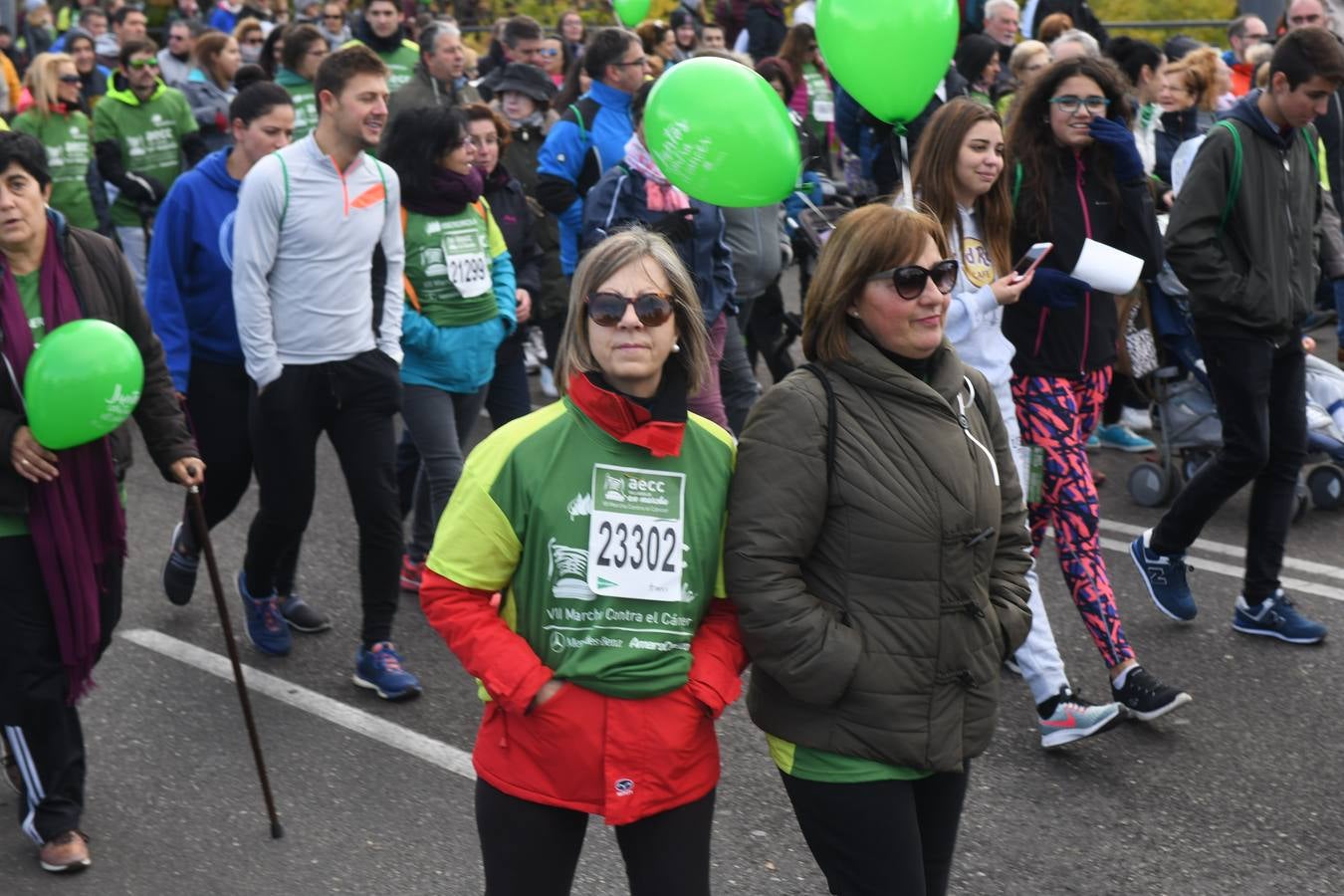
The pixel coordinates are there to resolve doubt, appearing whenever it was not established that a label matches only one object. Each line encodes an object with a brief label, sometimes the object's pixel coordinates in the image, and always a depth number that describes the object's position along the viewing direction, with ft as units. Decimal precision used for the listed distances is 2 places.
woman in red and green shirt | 10.08
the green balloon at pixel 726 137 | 14.34
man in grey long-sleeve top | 18.07
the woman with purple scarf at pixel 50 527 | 14.33
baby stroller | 24.93
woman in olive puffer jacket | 10.09
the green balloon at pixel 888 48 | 14.99
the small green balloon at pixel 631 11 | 35.35
